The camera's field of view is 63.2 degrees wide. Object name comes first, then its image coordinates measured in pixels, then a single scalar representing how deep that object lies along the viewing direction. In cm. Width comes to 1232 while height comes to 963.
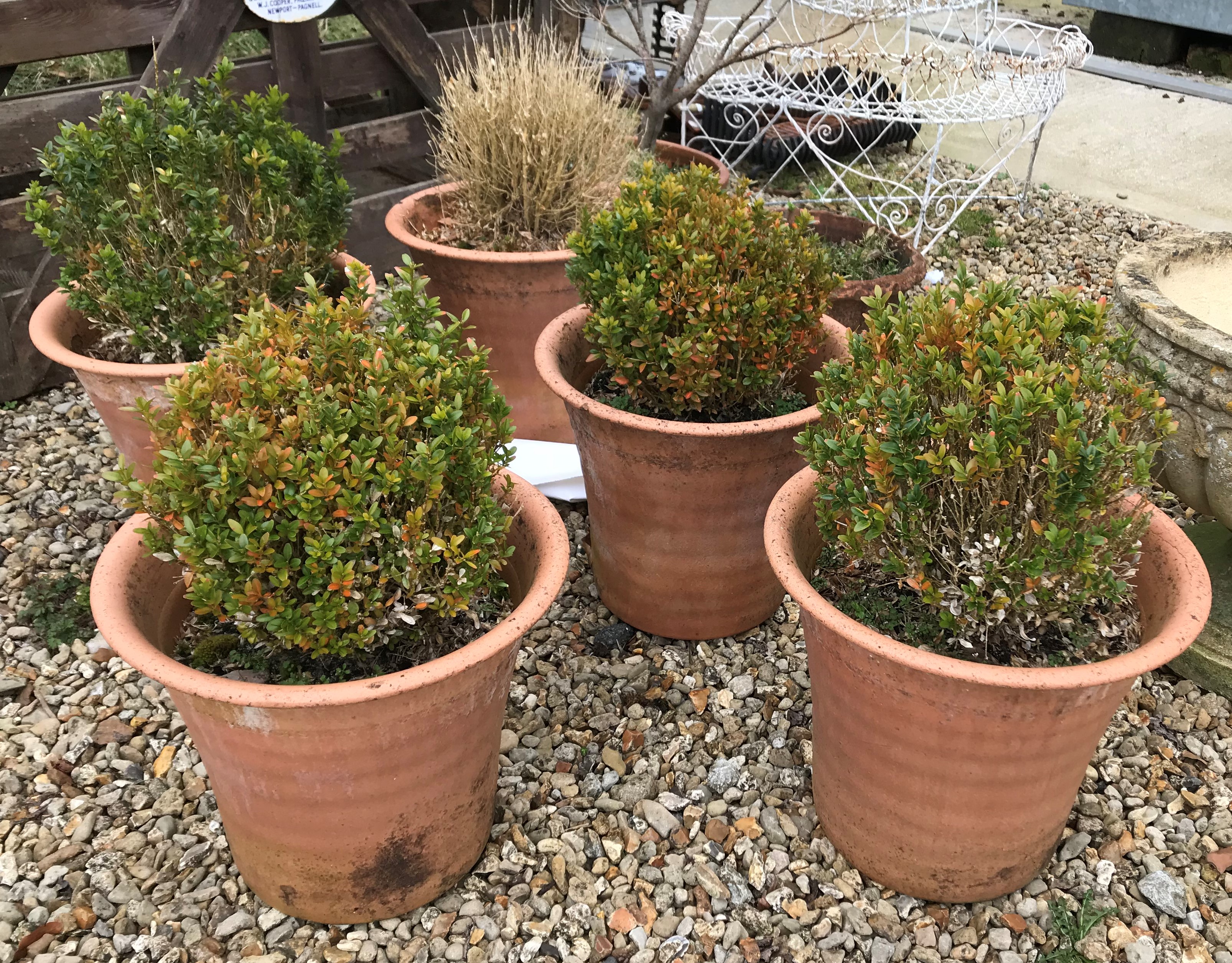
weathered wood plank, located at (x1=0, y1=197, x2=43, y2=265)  376
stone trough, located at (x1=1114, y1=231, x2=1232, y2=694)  236
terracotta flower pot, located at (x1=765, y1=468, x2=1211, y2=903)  190
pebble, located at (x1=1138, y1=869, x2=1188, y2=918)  224
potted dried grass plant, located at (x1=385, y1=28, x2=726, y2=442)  358
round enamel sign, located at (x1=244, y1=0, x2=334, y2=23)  394
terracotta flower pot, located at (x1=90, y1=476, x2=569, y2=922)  185
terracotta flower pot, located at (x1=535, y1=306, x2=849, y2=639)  263
